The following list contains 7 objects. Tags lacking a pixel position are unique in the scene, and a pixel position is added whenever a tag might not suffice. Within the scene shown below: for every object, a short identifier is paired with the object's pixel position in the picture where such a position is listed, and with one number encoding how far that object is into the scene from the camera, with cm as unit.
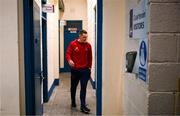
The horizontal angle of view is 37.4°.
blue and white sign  198
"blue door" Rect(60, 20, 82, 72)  1088
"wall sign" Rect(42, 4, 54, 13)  507
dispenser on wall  233
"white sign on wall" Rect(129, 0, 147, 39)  201
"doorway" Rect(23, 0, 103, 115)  297
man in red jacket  494
